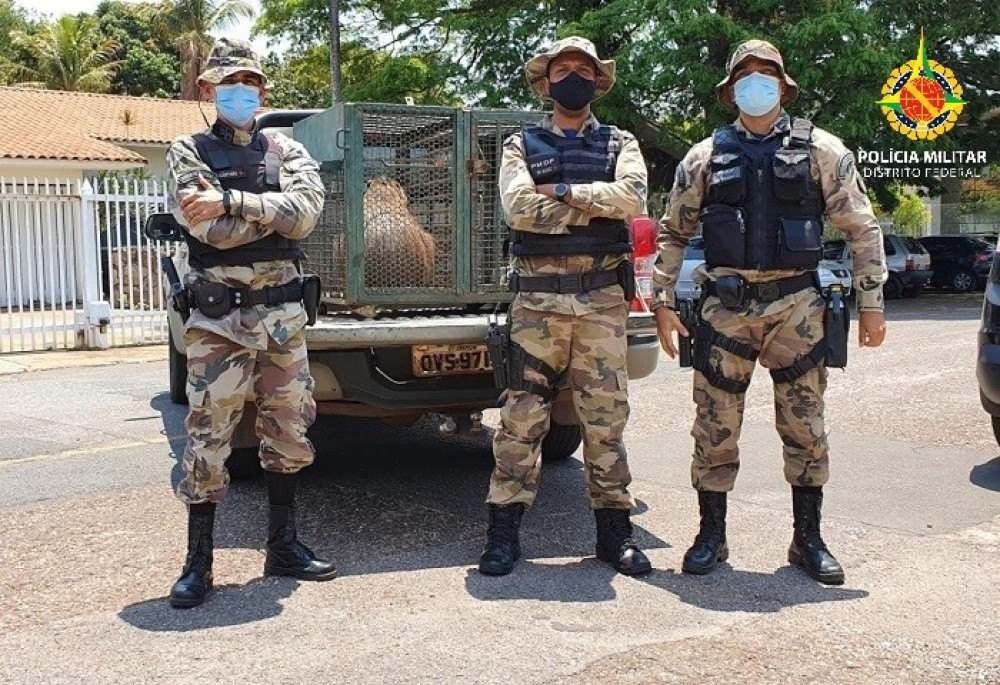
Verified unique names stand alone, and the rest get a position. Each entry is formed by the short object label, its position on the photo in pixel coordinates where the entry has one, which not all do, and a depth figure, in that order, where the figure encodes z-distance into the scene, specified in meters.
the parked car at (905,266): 21.59
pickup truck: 4.70
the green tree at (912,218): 43.09
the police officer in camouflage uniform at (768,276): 4.07
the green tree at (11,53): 35.06
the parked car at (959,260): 23.98
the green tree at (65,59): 34.56
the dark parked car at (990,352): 5.74
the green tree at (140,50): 37.41
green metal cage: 4.76
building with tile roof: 19.70
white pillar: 12.63
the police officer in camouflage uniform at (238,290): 3.85
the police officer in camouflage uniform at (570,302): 4.15
